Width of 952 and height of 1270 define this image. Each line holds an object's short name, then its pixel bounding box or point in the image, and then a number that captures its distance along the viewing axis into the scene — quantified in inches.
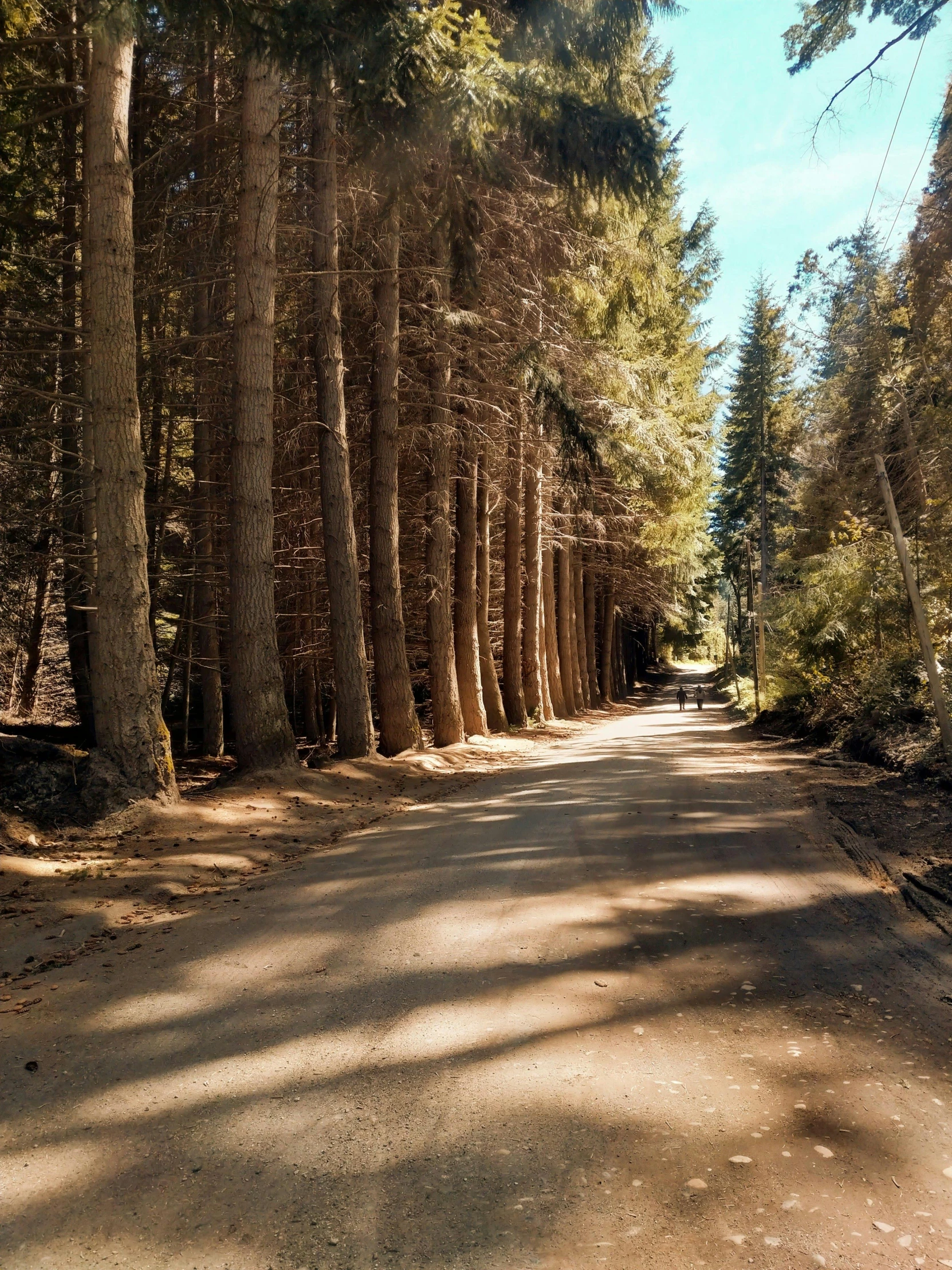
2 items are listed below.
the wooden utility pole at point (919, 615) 414.9
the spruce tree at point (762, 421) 1755.7
